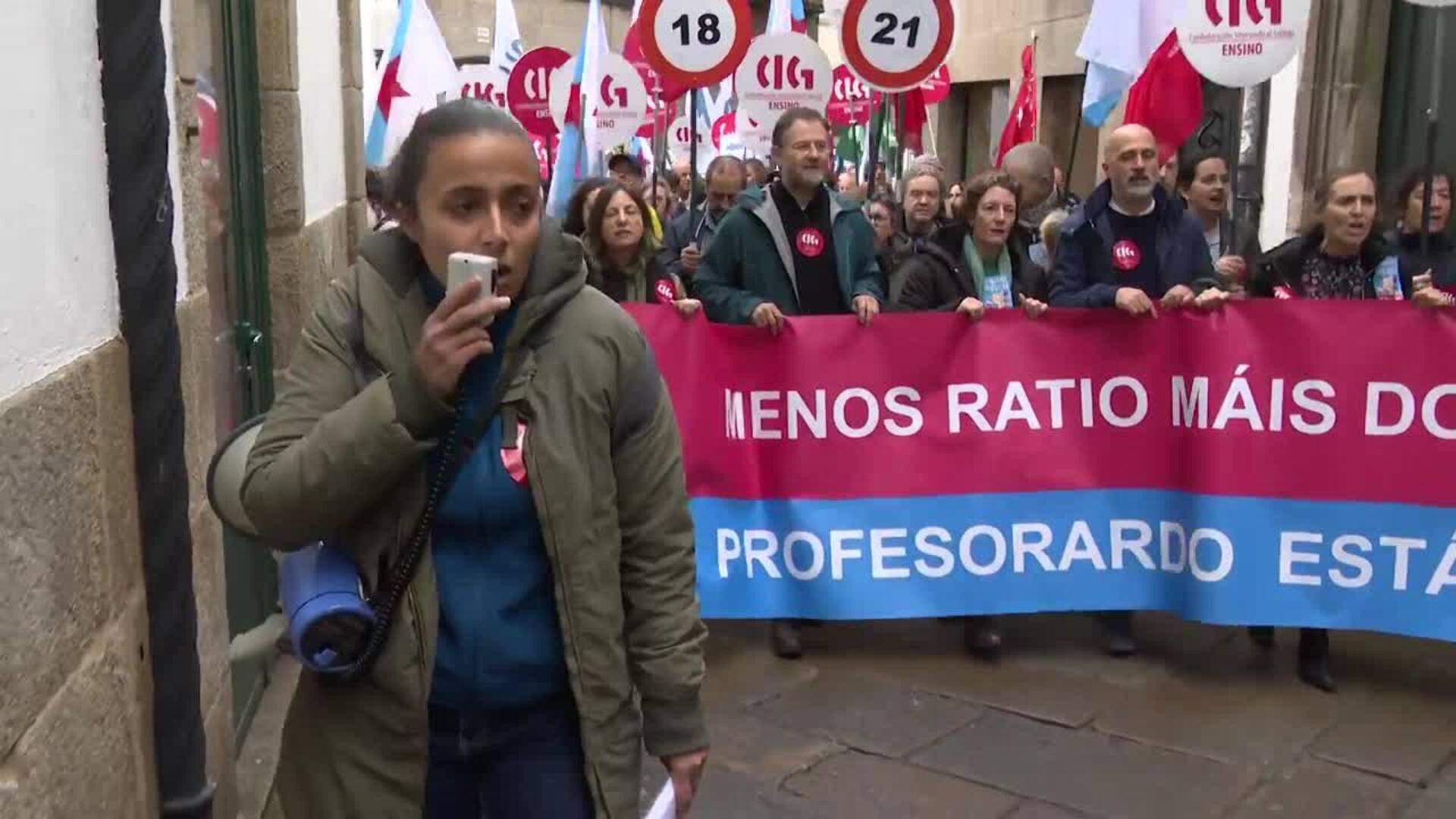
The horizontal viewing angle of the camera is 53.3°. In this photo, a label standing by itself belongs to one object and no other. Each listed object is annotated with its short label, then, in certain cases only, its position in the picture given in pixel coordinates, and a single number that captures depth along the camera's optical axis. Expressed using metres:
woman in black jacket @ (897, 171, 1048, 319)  5.66
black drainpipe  2.37
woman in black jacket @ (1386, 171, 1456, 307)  5.44
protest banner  4.98
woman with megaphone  1.96
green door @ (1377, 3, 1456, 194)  9.12
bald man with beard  5.39
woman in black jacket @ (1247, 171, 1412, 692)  5.20
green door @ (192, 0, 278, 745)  4.57
